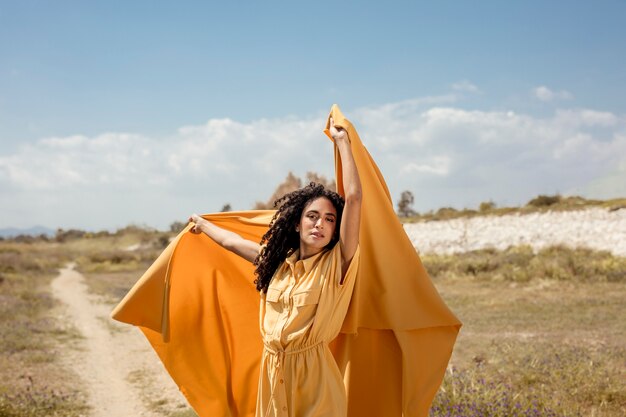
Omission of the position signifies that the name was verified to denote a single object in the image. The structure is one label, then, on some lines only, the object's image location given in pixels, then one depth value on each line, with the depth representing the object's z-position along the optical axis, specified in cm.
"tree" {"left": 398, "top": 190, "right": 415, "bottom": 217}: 5706
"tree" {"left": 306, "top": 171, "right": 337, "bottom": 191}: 2241
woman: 323
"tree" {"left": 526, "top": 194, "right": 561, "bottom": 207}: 3784
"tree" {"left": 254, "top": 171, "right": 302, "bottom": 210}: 2628
